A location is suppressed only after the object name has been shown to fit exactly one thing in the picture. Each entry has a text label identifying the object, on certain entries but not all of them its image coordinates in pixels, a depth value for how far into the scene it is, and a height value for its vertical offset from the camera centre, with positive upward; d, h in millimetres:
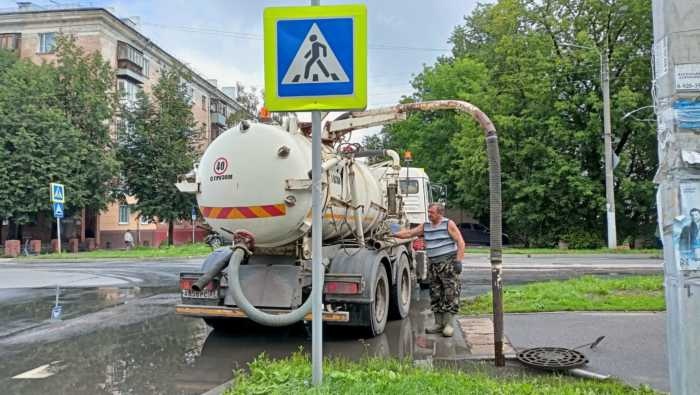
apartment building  37656 +12107
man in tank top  7543 -632
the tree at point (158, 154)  34969 +4290
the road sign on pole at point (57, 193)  25656 +1426
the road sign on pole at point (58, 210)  25672 +640
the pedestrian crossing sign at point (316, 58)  4160 +1191
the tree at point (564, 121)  28406 +4890
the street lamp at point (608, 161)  25234 +2444
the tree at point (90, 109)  32531 +6818
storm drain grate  5438 -1418
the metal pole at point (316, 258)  4320 -296
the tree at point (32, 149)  30250 +4136
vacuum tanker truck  6609 -187
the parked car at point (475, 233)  41181 -1163
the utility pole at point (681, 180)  2943 +181
